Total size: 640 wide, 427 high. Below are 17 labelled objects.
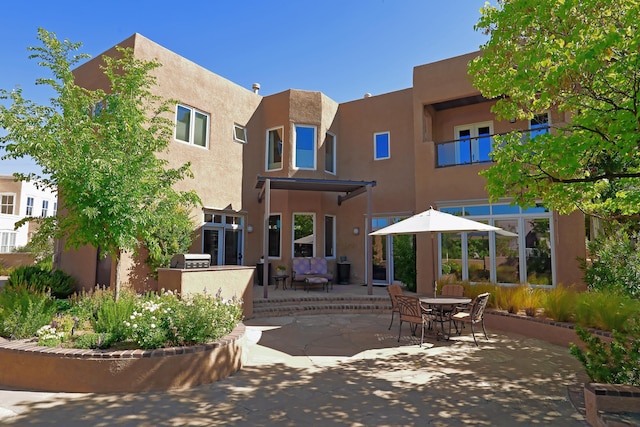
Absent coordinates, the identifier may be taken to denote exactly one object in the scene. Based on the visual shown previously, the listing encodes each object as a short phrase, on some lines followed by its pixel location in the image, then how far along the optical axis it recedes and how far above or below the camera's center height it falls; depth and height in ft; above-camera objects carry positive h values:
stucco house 37.40 +9.97
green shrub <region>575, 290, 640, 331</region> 21.12 -3.14
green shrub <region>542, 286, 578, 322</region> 24.80 -3.27
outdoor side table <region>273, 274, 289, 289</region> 44.70 -2.99
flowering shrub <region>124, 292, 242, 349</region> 16.88 -3.30
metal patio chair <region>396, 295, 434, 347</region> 23.41 -3.63
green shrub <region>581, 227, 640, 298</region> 26.43 -0.56
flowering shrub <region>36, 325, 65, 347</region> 16.52 -3.82
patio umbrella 26.00 +2.27
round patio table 24.89 -3.47
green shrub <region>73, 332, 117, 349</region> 16.55 -3.99
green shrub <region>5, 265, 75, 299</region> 34.04 -2.56
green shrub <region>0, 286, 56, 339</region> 17.54 -3.11
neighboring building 98.43 +12.97
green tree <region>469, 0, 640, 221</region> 15.99 +8.32
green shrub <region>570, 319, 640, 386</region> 13.34 -3.86
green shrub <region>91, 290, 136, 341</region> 17.47 -3.19
